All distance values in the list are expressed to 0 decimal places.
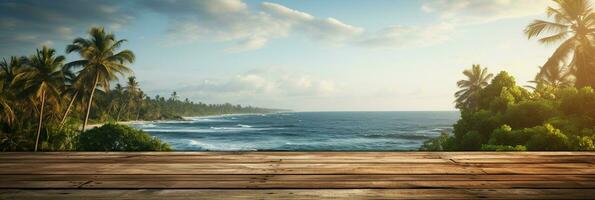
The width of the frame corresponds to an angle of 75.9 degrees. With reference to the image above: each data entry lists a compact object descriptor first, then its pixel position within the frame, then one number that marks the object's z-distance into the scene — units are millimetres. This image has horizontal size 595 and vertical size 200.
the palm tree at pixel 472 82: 37584
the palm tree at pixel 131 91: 85312
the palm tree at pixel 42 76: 25250
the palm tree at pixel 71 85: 29888
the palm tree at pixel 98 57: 28203
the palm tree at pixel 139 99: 93000
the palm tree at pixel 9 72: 24891
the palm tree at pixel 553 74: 19219
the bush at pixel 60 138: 24500
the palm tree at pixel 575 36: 18094
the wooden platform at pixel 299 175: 2035
